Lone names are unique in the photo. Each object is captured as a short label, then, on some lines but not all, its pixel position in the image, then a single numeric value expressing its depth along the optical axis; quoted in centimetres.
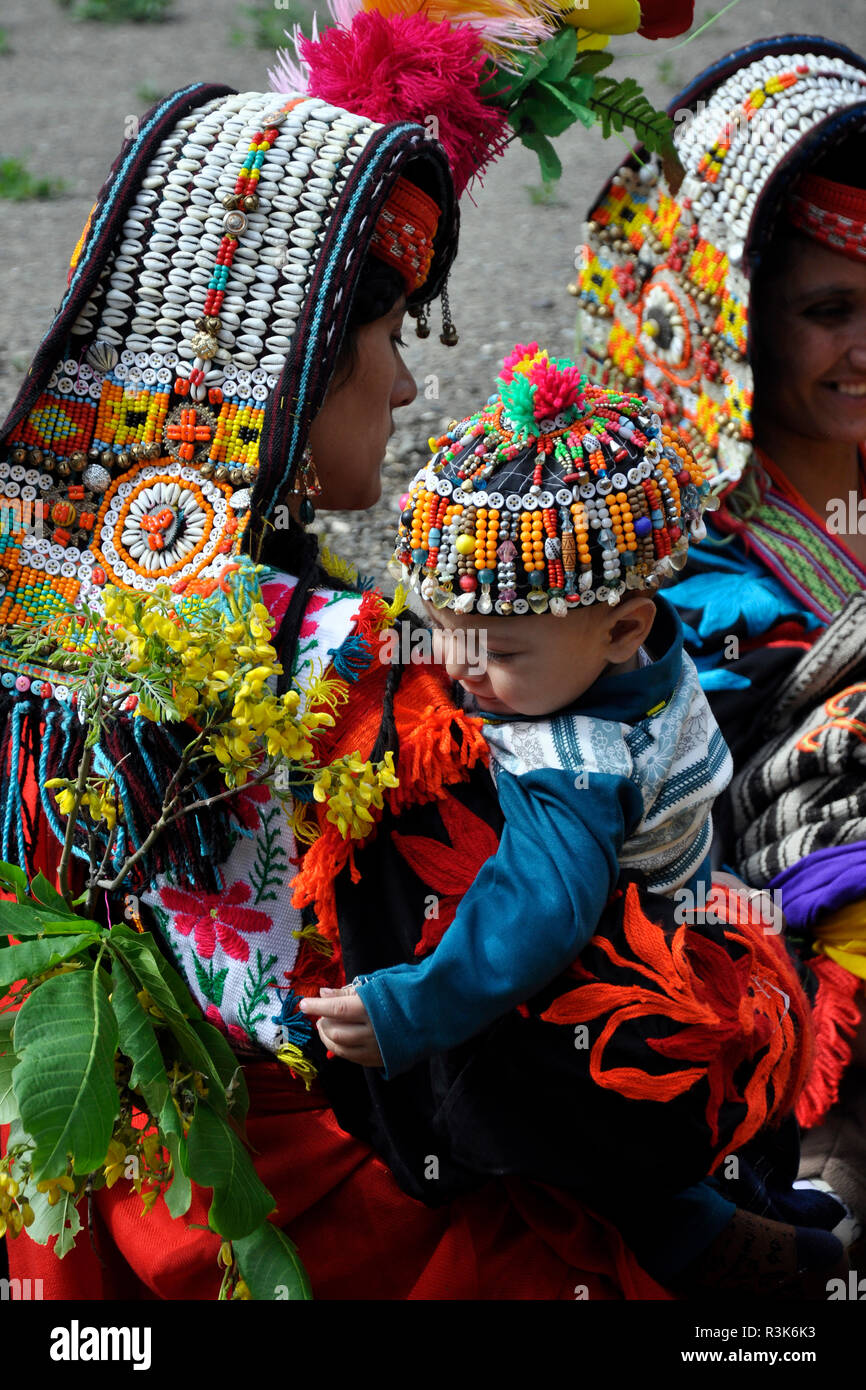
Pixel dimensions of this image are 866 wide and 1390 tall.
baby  176
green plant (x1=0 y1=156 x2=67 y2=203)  691
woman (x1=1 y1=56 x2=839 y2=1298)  192
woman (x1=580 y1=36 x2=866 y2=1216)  284
